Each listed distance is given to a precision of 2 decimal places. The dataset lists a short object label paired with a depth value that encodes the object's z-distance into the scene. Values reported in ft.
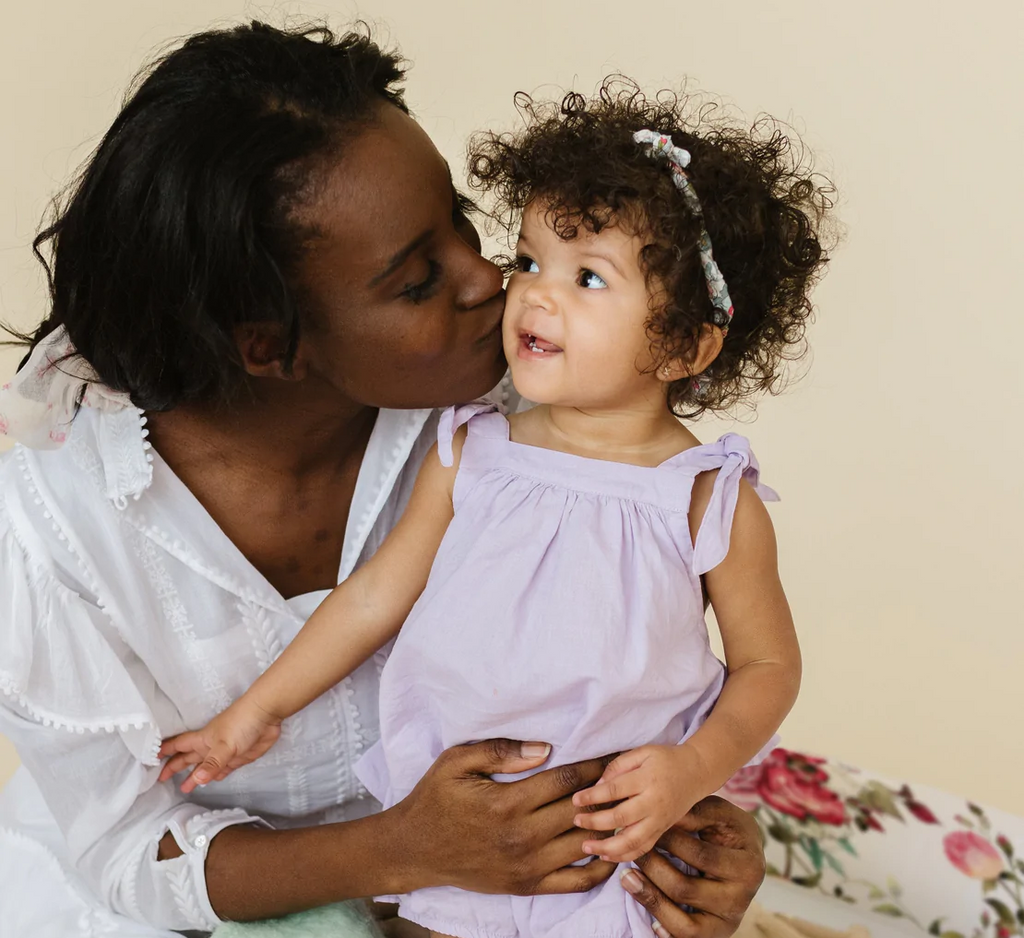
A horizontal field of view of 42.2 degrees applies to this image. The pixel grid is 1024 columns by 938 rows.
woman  4.58
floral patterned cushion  7.37
